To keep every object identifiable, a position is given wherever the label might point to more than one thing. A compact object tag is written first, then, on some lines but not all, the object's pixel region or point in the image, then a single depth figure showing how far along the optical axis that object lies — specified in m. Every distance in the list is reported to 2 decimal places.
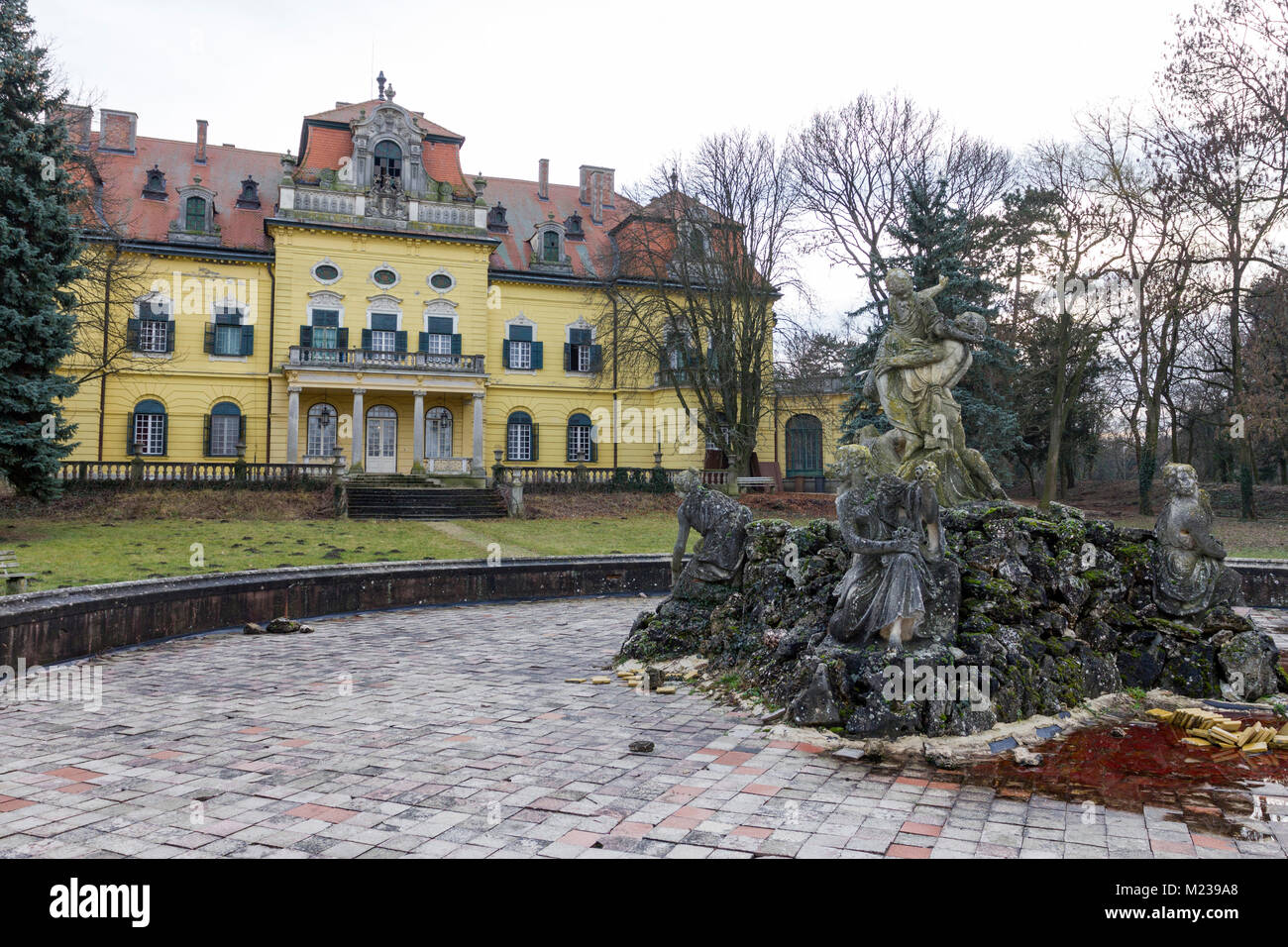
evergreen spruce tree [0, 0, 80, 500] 17.00
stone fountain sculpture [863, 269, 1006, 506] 8.78
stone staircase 24.03
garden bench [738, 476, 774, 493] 29.45
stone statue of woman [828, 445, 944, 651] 6.21
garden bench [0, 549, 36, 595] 9.51
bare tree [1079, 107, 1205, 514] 24.92
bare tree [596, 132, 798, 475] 29.11
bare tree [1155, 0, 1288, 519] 22.27
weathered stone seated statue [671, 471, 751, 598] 8.95
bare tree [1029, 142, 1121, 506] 26.94
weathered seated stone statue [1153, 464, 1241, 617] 7.36
